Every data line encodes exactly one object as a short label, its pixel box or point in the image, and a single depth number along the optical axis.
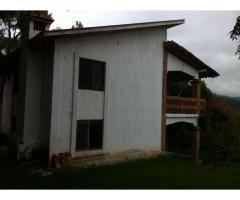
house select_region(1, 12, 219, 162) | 10.31
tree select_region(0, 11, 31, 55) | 7.95
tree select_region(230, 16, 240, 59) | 7.85
